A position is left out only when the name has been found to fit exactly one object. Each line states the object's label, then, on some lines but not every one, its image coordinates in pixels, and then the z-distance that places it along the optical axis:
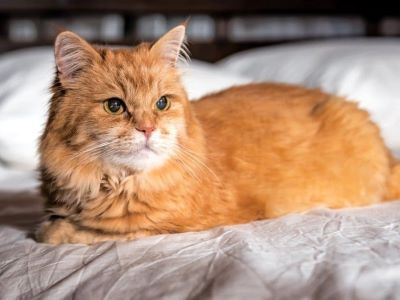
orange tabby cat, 0.45
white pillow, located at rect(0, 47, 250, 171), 0.73
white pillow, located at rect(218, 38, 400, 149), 0.84
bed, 0.34
